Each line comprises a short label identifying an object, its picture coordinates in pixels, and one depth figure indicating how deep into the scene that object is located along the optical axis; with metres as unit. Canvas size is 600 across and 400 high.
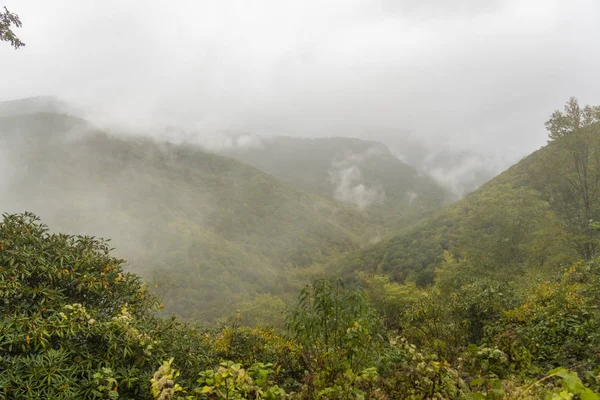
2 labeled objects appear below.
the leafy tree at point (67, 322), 3.91
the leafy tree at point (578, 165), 23.14
